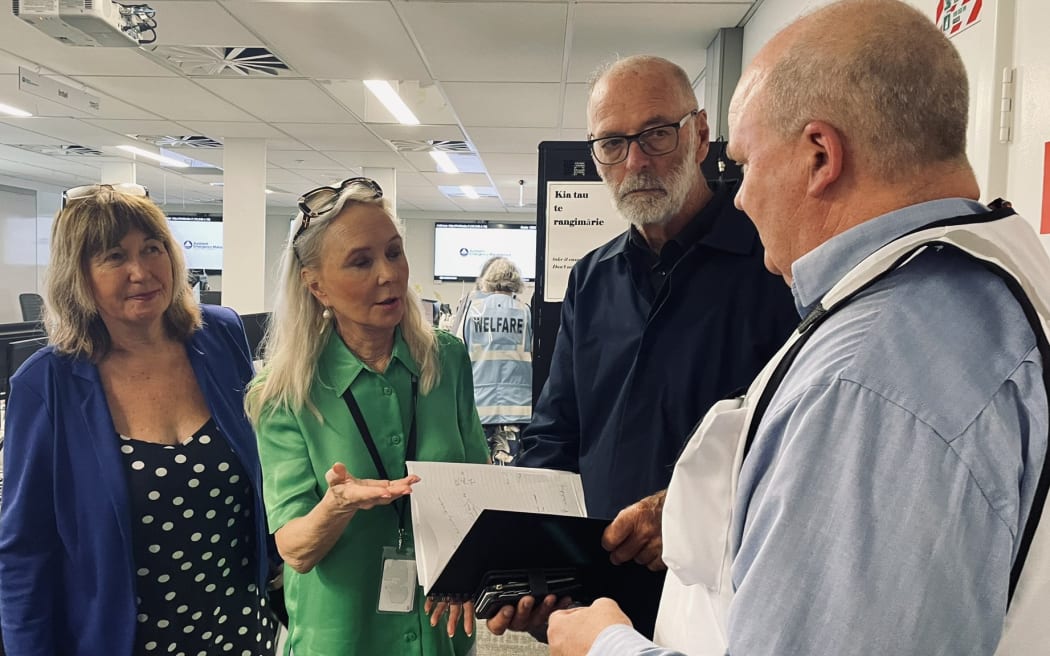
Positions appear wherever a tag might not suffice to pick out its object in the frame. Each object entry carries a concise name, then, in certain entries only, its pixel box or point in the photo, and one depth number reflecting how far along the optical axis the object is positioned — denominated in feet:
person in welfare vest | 13.91
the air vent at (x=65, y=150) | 25.12
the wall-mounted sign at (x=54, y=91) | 13.62
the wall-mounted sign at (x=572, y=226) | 9.41
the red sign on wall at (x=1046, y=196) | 4.29
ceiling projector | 8.87
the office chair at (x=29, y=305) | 31.17
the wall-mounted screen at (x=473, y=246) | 43.29
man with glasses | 4.35
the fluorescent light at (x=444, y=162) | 24.13
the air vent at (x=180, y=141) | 21.90
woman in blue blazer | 4.29
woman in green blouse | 4.01
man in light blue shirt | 1.60
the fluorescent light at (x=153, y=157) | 24.32
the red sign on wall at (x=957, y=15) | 5.01
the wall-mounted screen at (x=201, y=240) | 40.68
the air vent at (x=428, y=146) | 21.61
